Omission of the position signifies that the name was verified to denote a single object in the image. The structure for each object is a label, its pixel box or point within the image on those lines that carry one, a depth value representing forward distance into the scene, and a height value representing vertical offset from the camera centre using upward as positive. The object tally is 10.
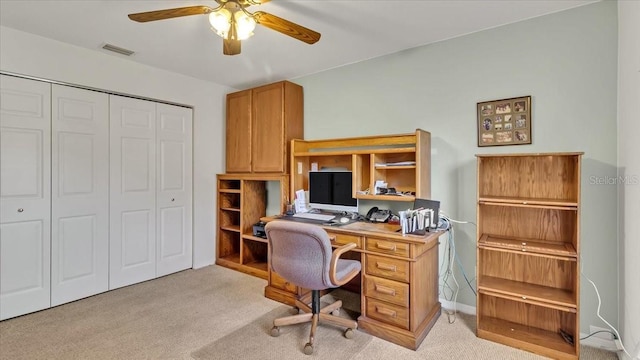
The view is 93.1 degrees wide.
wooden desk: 2.15 -0.77
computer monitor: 2.93 -0.13
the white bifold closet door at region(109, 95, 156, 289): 3.16 -0.15
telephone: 2.77 -0.34
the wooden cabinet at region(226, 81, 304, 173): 3.45 +0.63
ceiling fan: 1.75 +0.95
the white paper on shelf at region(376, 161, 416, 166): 2.61 +0.13
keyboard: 2.85 -0.37
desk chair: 2.03 -0.61
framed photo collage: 2.31 +0.45
